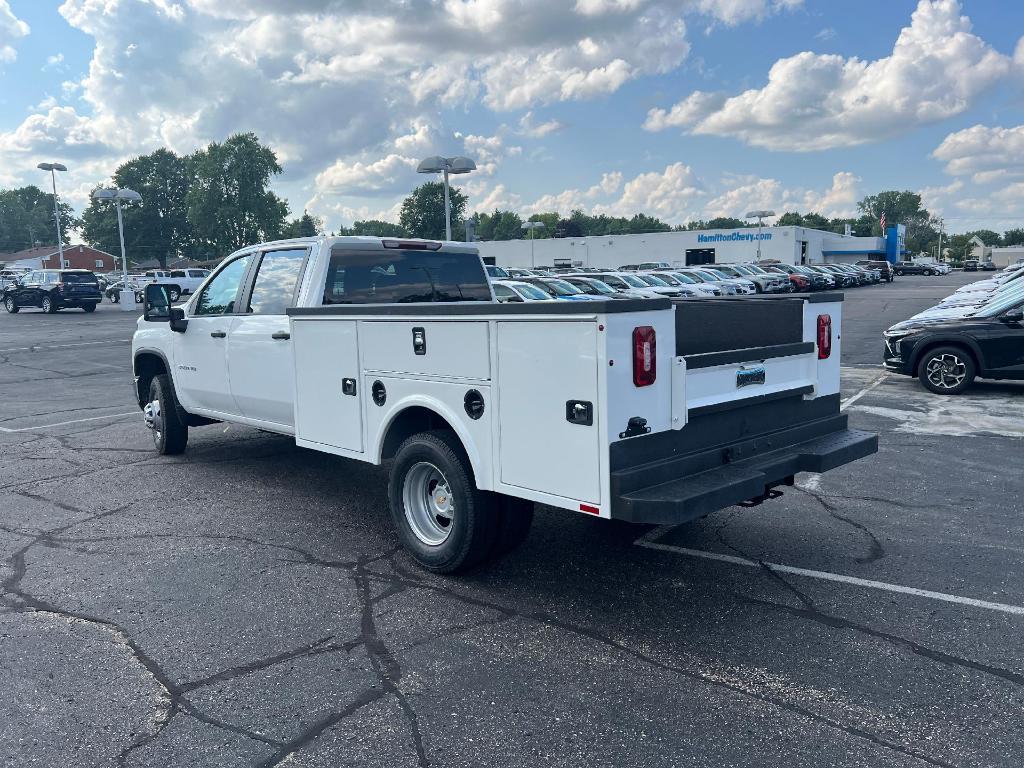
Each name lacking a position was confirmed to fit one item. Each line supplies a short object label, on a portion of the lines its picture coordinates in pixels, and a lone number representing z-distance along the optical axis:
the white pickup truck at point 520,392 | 3.91
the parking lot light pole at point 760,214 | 59.22
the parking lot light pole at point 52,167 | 43.66
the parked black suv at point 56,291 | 37.34
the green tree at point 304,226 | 115.16
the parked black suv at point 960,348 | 10.99
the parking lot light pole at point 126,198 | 38.31
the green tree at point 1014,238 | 189.62
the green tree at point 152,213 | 103.44
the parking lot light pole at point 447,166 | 24.30
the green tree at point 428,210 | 109.06
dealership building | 70.38
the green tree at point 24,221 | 148.25
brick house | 107.19
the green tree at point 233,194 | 92.88
